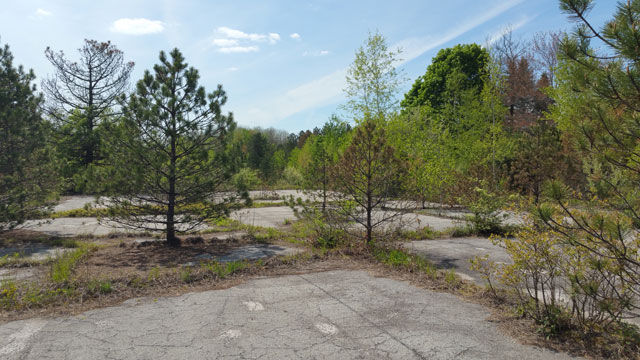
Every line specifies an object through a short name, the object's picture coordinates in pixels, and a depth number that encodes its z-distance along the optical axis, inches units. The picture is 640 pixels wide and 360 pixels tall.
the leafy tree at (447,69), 1040.8
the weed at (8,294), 164.1
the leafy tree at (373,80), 497.7
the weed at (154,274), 203.8
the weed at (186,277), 205.0
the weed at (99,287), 181.6
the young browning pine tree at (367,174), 276.8
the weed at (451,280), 193.6
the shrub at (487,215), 355.9
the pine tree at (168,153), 272.4
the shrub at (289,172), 972.6
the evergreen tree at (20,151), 327.6
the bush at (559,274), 121.4
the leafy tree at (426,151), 541.3
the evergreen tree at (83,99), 981.8
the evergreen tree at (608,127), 107.8
